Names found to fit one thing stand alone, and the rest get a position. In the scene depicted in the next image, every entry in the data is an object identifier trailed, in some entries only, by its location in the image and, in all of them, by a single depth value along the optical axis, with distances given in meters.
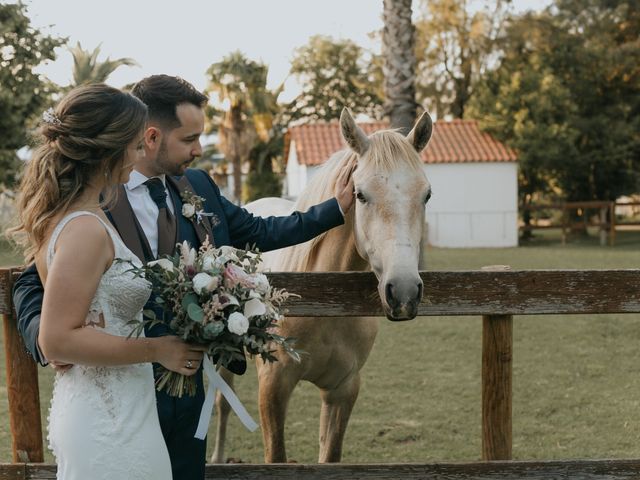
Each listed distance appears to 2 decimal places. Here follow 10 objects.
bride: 2.00
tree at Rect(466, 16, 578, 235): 30.08
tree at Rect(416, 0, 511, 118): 36.59
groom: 2.42
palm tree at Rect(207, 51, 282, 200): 37.56
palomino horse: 2.91
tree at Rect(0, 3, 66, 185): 25.31
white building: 29.55
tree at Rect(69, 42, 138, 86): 39.88
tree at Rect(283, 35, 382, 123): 50.28
